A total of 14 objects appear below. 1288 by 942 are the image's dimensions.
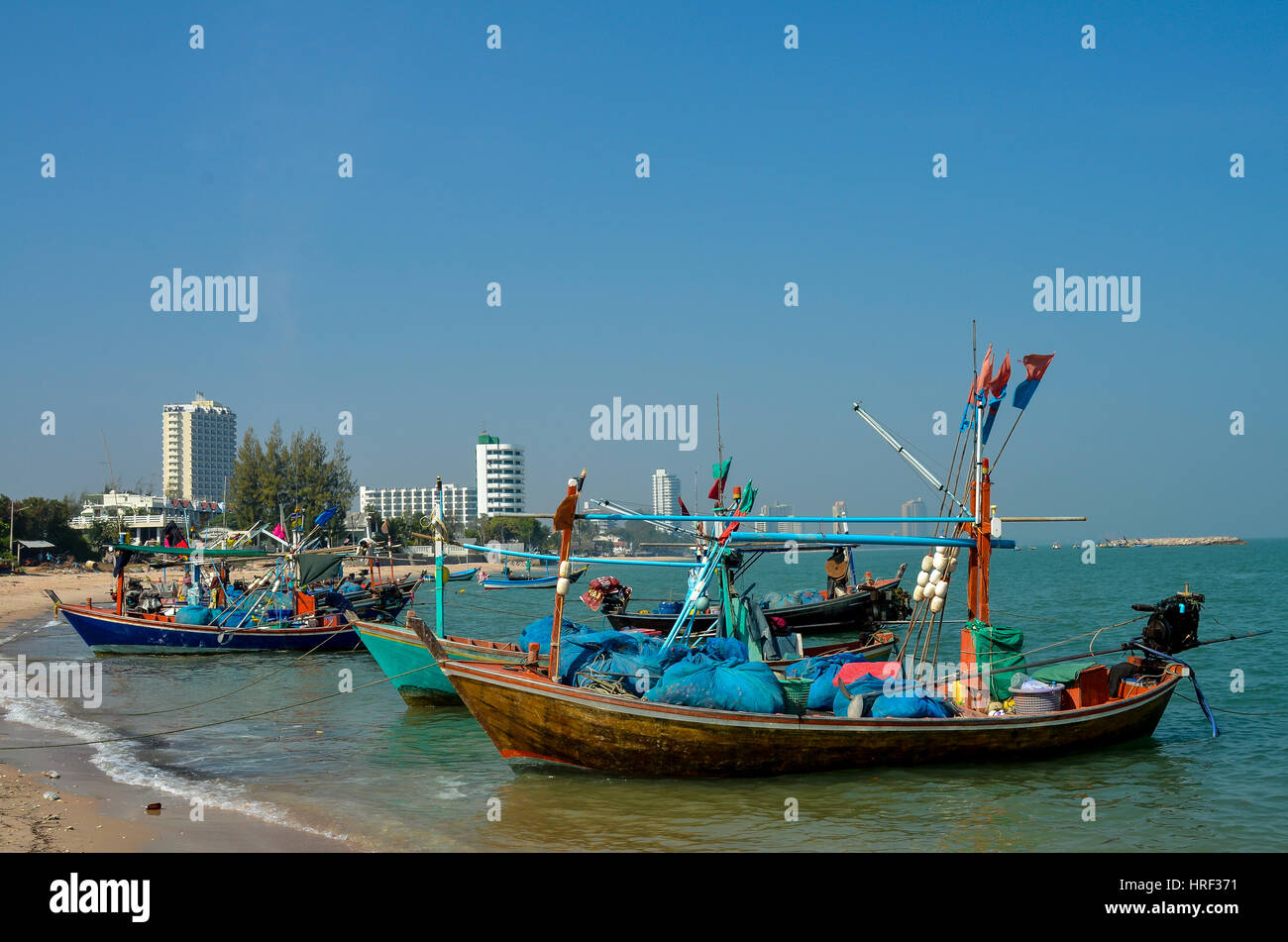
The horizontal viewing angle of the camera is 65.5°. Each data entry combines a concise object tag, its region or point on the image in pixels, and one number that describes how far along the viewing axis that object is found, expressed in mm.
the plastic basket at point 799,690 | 13445
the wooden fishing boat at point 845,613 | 33062
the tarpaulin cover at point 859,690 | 13117
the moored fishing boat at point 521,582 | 57375
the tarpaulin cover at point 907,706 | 12984
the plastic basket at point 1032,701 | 13562
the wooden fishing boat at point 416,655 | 17484
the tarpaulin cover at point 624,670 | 12844
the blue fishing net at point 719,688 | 12297
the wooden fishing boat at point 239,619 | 26891
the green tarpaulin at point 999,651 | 14156
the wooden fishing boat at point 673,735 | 12133
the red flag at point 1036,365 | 14289
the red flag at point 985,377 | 14531
